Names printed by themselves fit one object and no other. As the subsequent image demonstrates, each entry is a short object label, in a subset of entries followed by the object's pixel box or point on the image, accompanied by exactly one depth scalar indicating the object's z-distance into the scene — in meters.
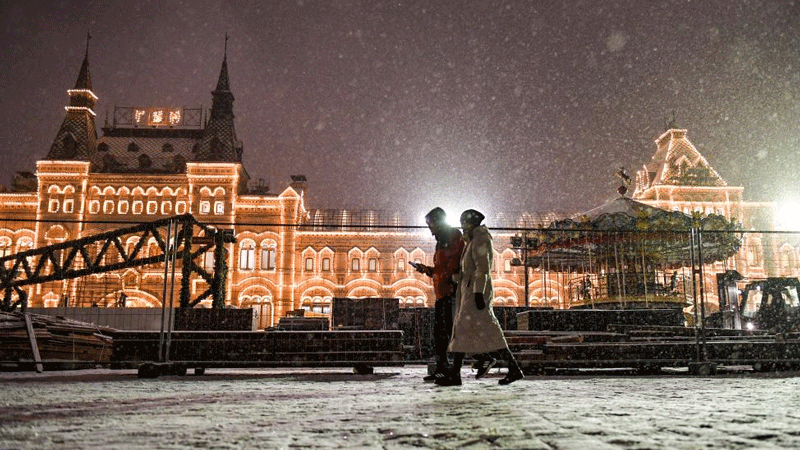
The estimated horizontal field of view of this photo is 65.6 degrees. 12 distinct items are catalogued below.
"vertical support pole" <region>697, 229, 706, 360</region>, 7.87
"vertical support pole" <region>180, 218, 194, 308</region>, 10.66
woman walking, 6.30
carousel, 17.21
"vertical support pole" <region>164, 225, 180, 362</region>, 7.91
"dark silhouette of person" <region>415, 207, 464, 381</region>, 6.88
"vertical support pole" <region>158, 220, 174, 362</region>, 7.67
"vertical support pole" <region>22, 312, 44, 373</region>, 9.31
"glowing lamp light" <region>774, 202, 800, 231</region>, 44.50
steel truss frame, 10.91
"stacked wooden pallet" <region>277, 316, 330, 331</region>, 18.23
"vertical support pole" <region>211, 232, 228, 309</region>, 11.54
